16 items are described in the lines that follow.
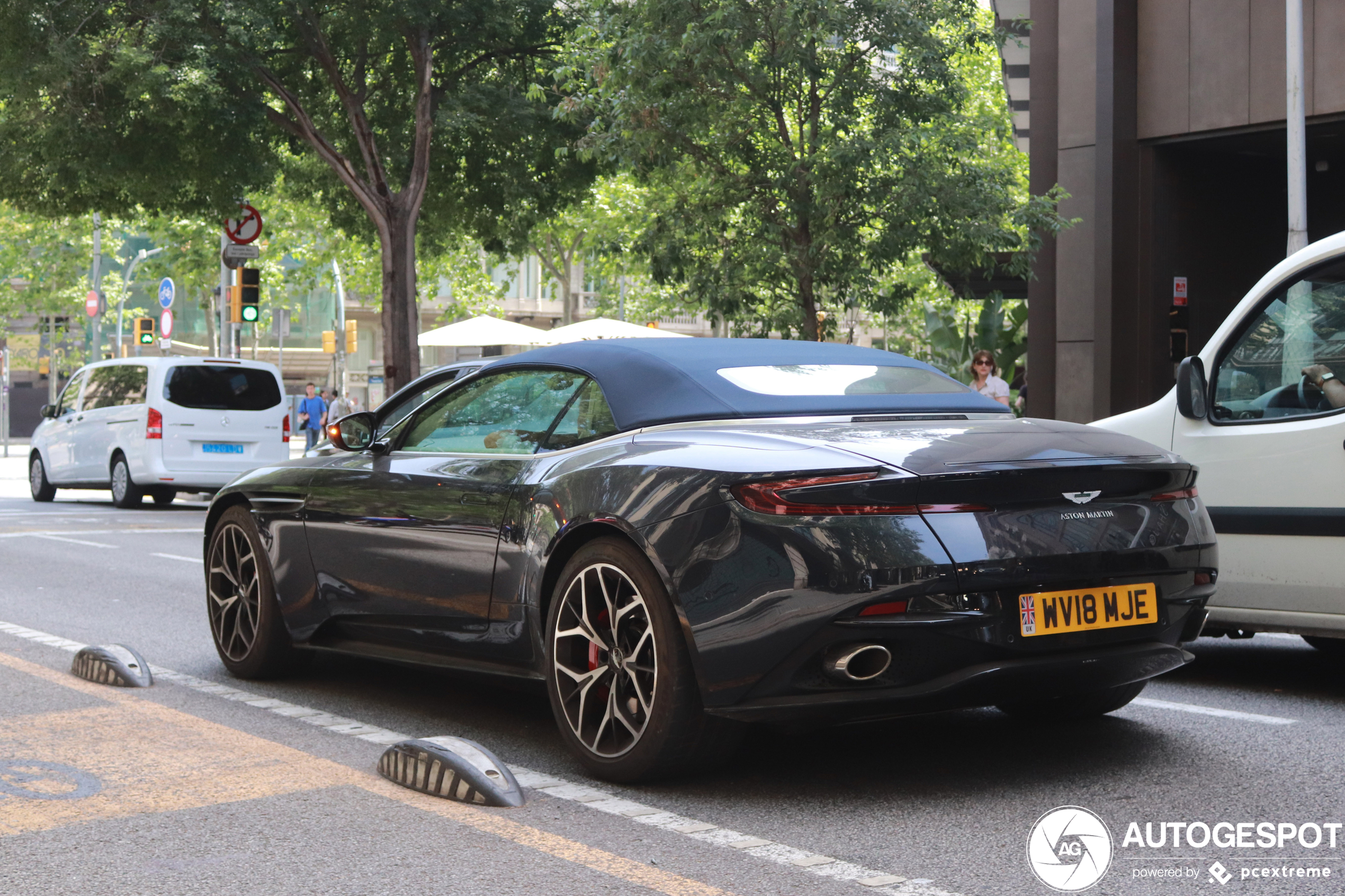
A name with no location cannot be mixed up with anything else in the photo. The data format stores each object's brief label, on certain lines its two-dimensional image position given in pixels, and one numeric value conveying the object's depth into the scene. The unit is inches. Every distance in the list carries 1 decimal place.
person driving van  244.5
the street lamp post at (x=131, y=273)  1857.0
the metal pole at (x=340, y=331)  1979.6
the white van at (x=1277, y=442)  245.0
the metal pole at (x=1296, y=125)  658.8
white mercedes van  772.0
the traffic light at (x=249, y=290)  914.7
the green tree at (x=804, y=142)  647.8
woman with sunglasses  623.8
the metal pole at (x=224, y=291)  1229.7
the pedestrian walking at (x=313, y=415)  1353.3
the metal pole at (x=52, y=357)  1918.1
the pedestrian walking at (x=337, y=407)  1346.0
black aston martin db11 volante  173.2
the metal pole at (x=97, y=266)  1713.8
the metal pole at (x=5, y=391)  1603.1
